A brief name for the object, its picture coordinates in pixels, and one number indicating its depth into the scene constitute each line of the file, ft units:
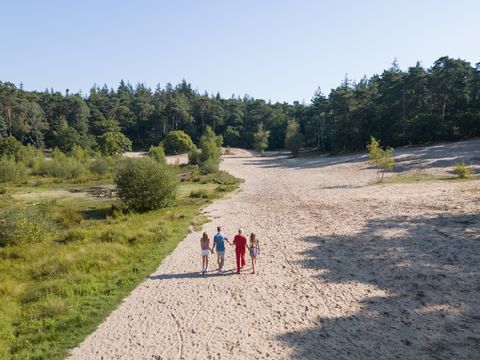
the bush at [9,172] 198.59
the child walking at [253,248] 51.44
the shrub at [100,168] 217.36
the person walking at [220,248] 51.49
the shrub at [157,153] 227.03
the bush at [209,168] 206.39
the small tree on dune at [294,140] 310.45
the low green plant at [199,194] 127.16
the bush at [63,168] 211.20
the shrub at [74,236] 74.95
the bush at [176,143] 330.75
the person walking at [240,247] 50.21
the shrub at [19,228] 71.92
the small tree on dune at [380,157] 133.49
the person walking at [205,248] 50.84
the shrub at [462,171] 118.01
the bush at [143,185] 103.86
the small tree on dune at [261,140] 354.95
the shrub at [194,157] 257.59
